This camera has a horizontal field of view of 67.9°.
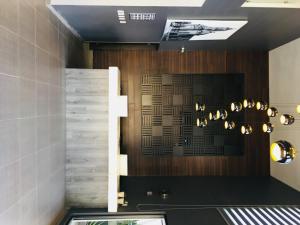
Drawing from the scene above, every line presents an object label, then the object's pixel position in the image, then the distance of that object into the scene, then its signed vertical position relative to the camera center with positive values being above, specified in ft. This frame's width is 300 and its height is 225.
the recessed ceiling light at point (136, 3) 9.69 +4.76
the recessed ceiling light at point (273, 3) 9.75 +4.77
